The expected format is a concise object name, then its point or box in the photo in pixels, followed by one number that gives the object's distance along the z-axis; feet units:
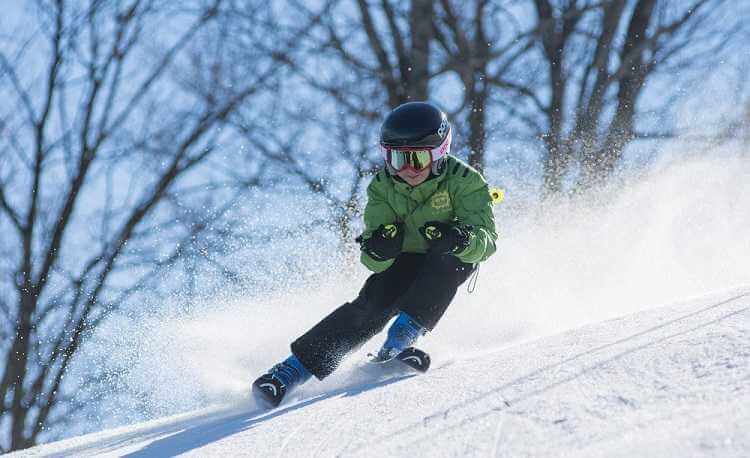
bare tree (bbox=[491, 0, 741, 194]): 85.40
